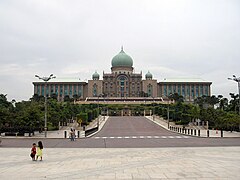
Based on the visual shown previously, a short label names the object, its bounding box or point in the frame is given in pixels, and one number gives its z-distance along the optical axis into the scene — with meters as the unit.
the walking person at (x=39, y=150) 12.84
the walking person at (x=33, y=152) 12.84
